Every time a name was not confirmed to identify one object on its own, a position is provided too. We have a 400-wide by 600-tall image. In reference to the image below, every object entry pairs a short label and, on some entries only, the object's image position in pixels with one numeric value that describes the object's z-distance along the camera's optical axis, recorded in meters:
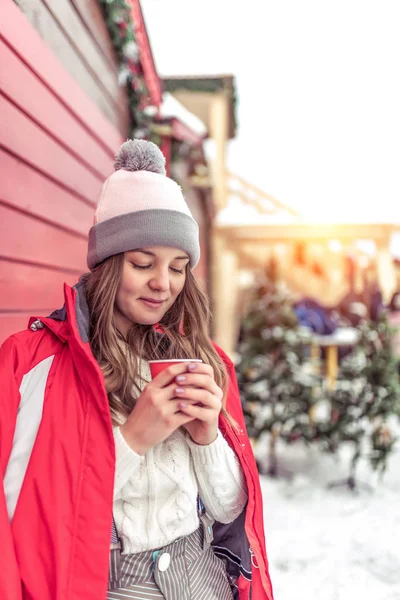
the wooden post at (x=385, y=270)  8.57
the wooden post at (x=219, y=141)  8.02
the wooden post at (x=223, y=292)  8.59
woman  0.96
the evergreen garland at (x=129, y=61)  3.05
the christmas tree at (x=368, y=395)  3.64
